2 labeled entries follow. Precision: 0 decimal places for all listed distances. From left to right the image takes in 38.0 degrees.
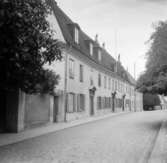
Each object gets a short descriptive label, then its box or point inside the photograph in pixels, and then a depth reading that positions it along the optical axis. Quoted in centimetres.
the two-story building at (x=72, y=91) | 1338
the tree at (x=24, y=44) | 753
